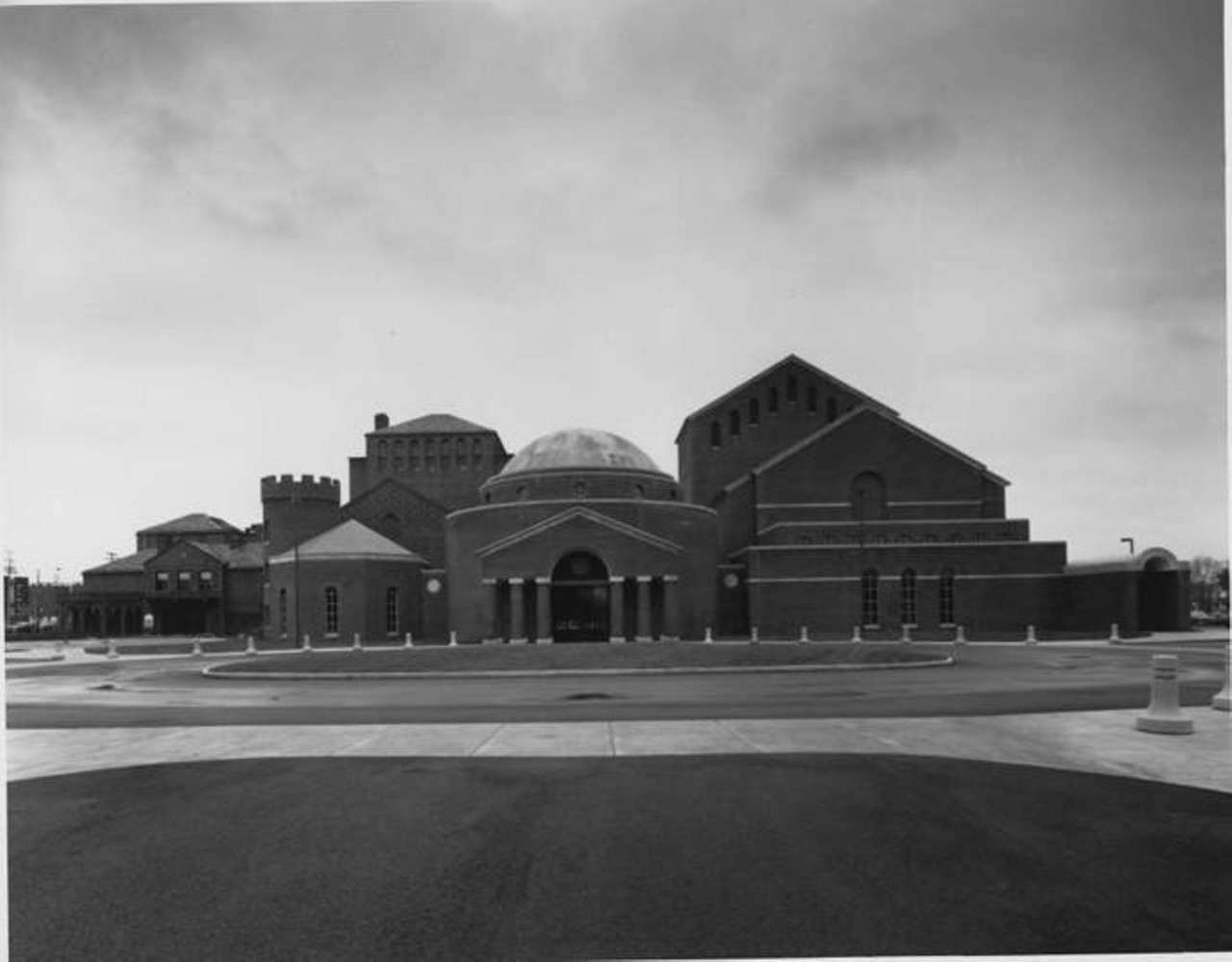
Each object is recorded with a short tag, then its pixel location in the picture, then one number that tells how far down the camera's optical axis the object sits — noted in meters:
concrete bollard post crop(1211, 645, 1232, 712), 14.99
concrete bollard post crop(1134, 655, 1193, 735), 12.73
